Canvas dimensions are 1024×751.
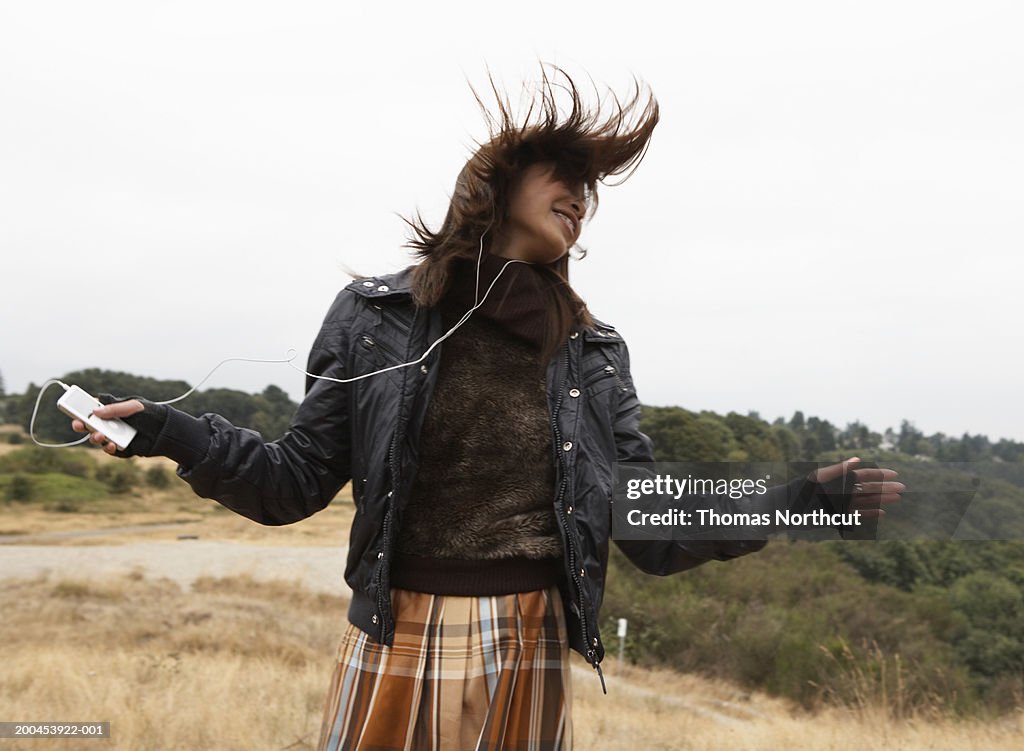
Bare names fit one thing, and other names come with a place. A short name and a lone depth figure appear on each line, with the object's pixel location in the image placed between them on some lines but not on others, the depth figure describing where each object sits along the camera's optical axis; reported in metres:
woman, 1.97
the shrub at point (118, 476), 39.34
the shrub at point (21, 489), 38.72
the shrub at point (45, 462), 37.97
